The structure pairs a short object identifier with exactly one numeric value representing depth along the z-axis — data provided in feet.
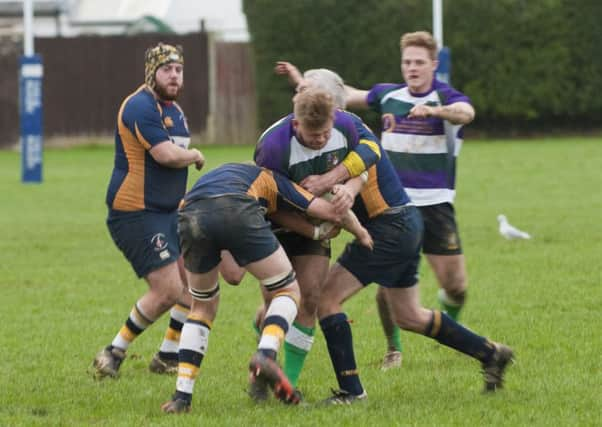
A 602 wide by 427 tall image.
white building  261.03
